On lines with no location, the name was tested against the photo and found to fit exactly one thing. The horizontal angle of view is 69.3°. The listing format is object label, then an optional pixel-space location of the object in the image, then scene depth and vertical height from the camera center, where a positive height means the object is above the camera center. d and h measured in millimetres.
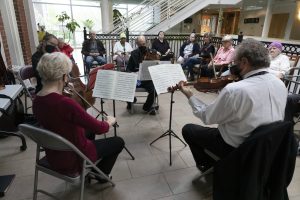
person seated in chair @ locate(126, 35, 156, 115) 3355 -438
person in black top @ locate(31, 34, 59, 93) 2942 -248
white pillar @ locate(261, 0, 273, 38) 9594 +510
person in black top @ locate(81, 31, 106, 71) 5164 -505
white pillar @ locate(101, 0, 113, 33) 9334 +597
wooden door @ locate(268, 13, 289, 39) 9694 +352
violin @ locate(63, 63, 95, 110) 2213 -655
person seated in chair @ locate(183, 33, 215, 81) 4879 -541
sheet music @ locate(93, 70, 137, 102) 2023 -495
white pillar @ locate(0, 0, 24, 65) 3754 -60
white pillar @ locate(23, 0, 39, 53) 4763 +105
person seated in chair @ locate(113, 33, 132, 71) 4948 -483
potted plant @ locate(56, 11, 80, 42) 8814 +316
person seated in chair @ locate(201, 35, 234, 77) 4214 -520
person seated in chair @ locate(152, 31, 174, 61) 5365 -347
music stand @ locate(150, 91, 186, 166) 2520 -1169
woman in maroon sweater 1247 -480
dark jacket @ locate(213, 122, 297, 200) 1235 -801
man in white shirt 1302 -403
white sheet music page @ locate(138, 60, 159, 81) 2879 -509
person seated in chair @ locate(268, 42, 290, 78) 3208 -395
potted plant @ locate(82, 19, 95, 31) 10335 +256
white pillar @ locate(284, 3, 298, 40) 9095 +386
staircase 6984 +523
